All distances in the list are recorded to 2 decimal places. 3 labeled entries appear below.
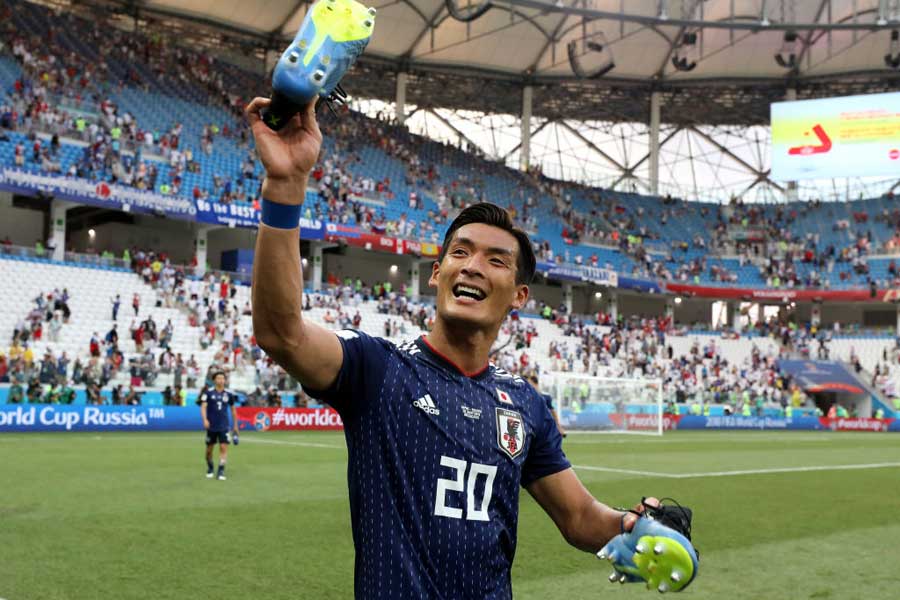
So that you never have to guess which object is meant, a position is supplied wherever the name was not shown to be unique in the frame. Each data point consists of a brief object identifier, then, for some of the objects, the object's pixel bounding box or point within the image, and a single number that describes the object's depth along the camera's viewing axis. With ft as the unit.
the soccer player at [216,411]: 49.16
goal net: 116.67
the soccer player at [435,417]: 8.85
